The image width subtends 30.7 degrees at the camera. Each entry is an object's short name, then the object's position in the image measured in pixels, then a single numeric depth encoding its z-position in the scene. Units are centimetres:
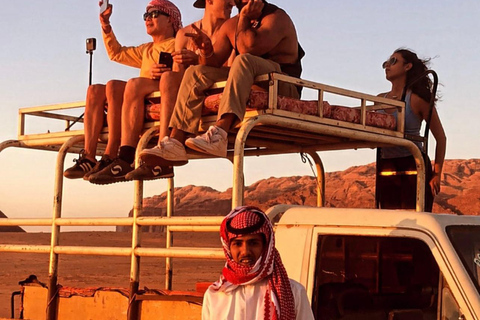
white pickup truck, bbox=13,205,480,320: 400
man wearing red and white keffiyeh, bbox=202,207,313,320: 364
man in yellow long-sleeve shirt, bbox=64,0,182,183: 655
